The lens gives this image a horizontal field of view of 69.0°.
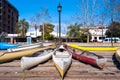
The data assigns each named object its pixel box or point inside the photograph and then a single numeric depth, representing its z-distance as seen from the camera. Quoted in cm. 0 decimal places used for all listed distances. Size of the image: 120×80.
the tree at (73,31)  3118
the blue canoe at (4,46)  998
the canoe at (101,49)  800
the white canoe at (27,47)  773
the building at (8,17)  3460
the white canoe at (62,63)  413
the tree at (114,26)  1889
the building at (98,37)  3547
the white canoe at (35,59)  461
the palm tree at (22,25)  3349
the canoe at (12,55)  545
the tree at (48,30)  2844
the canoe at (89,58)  481
